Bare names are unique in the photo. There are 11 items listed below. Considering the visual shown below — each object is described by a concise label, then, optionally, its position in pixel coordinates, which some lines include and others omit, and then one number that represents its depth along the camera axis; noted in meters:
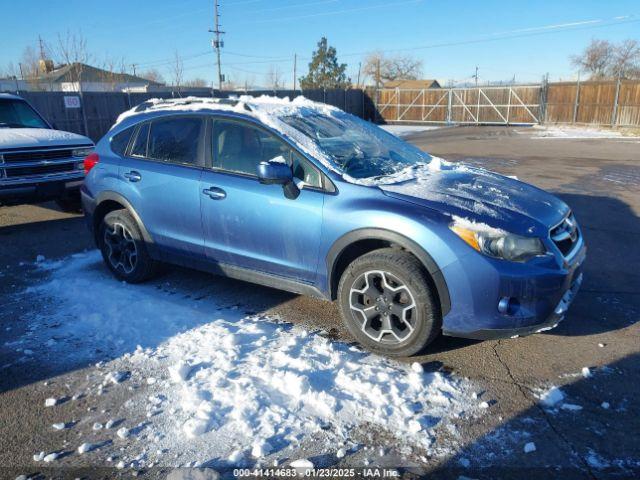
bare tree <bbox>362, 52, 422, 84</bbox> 80.38
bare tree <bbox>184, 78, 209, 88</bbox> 53.62
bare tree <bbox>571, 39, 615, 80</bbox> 63.06
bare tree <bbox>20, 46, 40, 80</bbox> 31.41
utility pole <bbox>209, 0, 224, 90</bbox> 40.78
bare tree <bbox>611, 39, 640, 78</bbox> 61.34
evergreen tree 57.50
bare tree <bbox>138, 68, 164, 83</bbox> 54.66
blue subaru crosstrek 3.38
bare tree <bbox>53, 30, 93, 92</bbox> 22.46
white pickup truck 7.32
